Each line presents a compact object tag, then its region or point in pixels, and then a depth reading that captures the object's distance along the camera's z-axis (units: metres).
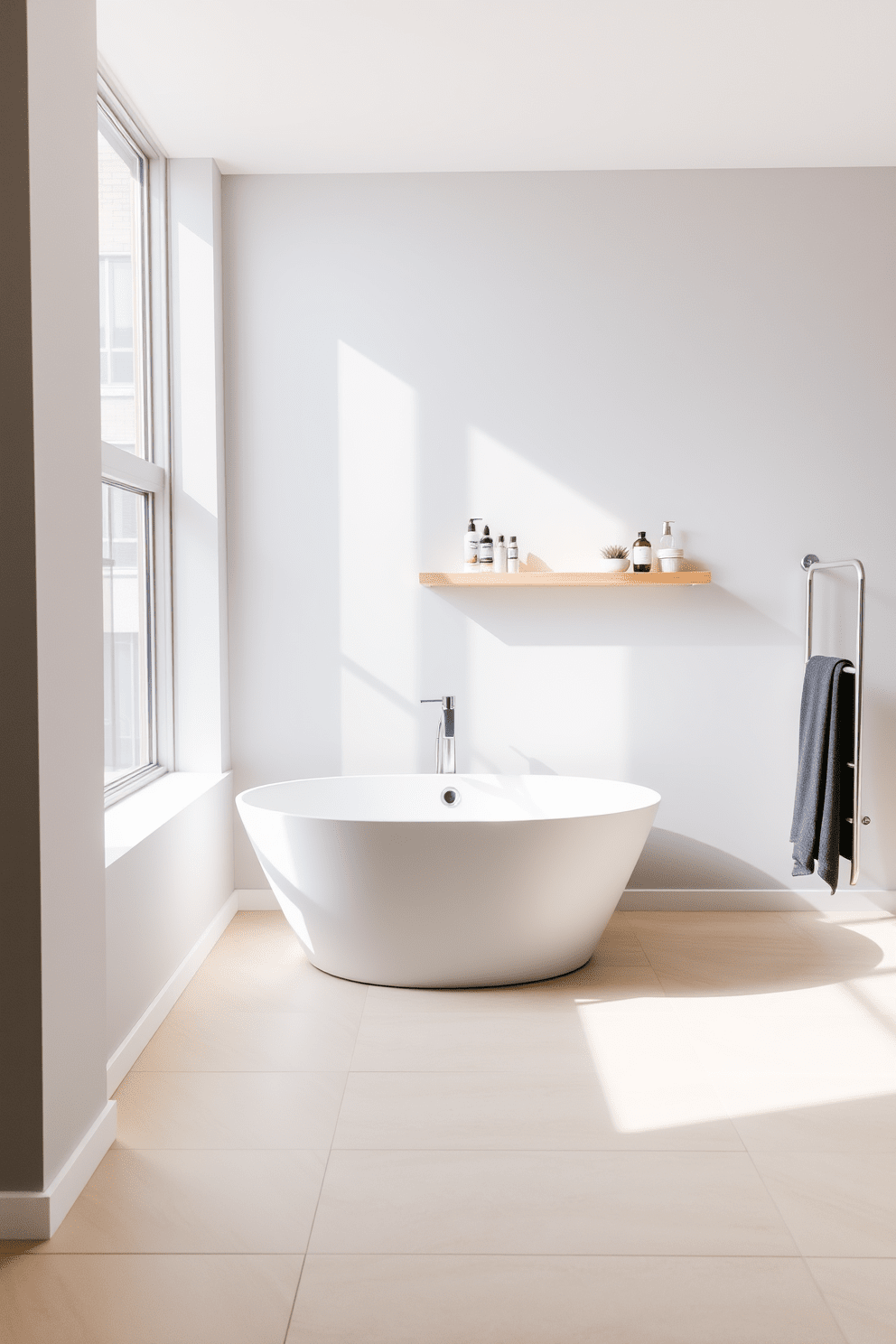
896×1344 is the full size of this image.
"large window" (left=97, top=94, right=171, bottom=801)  3.28
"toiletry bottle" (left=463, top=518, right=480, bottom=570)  3.78
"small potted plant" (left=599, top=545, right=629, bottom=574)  3.72
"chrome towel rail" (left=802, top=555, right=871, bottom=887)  3.28
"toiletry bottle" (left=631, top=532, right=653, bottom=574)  3.71
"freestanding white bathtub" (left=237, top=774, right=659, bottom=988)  2.89
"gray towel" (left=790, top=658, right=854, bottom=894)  3.37
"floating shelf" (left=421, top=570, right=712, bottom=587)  3.68
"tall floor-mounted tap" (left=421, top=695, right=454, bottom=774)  3.74
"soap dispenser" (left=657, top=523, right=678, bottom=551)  3.76
